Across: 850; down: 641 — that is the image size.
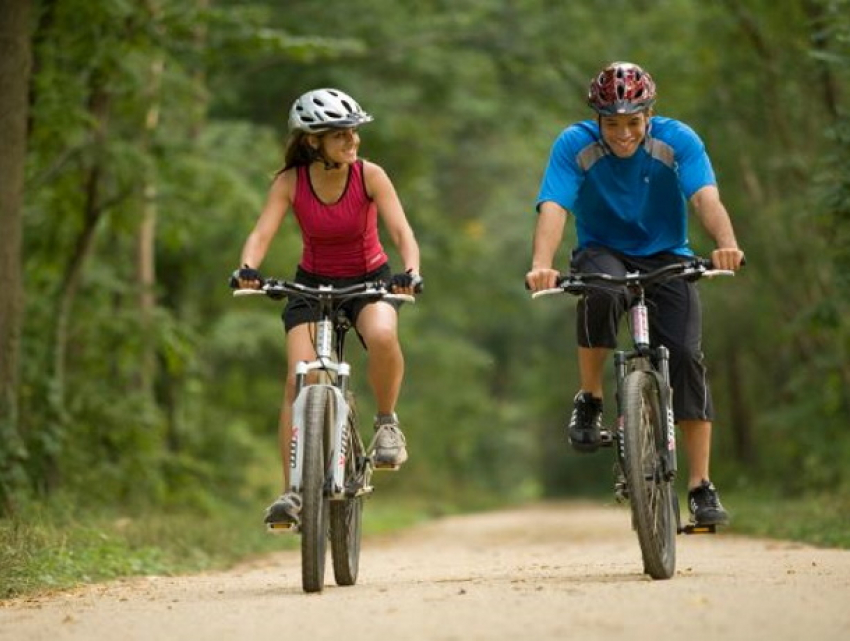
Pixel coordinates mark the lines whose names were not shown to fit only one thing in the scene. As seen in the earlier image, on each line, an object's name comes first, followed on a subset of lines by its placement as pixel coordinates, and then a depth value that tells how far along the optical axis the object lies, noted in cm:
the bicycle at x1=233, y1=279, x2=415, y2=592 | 1622
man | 1719
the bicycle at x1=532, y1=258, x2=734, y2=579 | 1625
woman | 1759
